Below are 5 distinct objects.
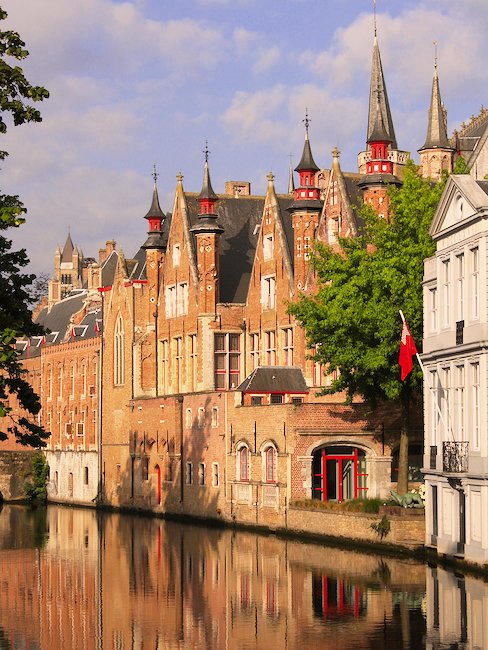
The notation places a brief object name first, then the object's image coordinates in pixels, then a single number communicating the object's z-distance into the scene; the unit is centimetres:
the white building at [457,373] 3872
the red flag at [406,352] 4369
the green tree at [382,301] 4759
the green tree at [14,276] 2995
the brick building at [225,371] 5569
